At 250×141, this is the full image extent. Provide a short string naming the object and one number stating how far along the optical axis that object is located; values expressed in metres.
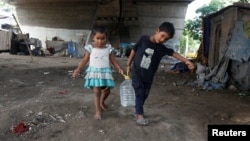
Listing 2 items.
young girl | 3.72
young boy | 3.58
